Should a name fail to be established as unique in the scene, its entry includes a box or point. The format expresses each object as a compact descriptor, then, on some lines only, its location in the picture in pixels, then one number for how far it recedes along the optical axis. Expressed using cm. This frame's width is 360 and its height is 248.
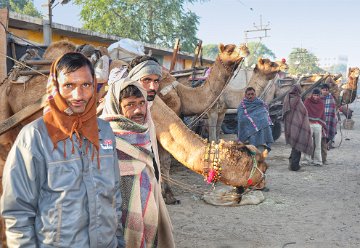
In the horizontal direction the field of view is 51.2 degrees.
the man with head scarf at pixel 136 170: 227
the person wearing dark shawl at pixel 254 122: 747
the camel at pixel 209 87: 633
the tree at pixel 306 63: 6425
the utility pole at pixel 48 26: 1058
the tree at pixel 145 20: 2752
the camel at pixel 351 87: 1406
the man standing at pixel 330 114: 1022
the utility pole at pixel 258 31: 3925
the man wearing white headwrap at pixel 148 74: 353
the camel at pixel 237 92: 870
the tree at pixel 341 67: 16575
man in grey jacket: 165
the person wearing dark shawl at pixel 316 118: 914
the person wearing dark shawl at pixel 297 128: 864
